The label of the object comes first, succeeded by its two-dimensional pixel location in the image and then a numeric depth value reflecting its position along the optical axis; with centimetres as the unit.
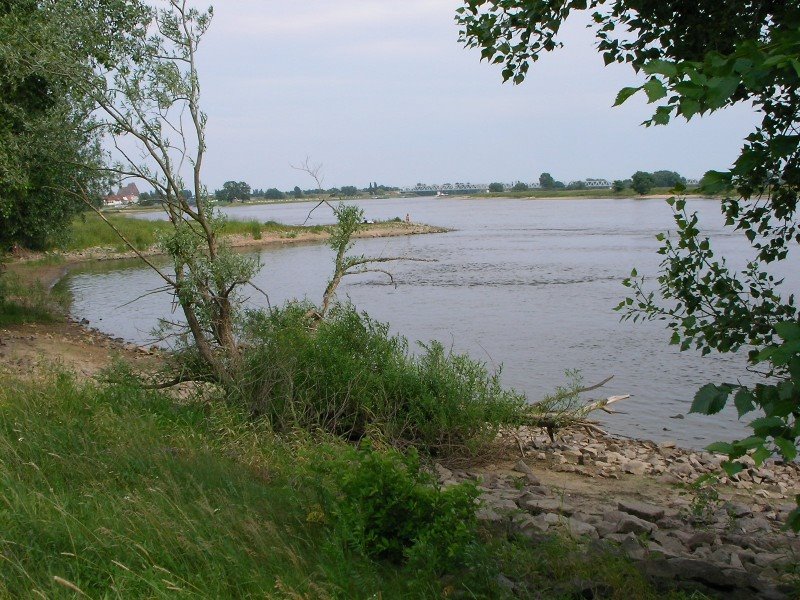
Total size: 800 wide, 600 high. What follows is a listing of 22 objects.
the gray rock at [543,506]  721
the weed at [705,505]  655
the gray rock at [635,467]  1025
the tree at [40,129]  1046
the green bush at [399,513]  506
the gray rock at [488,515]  617
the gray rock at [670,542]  609
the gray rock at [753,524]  730
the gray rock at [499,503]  690
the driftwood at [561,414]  1121
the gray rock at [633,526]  655
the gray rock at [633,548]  546
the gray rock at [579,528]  623
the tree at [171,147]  991
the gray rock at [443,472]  874
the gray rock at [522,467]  942
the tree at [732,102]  495
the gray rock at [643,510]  729
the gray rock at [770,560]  559
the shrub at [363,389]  929
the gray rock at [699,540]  627
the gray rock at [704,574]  482
